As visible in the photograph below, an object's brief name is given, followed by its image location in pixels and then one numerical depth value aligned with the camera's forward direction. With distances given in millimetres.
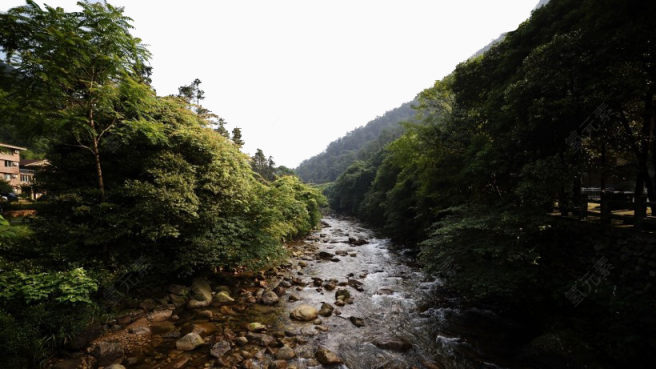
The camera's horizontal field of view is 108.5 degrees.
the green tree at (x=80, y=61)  5752
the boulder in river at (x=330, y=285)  11444
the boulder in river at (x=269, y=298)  9516
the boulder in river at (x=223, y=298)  9175
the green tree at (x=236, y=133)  36775
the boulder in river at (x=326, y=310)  8920
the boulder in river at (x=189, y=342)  6410
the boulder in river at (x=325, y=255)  17234
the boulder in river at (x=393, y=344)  6962
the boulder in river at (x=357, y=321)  8266
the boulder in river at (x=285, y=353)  6408
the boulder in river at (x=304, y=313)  8500
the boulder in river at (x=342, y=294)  10305
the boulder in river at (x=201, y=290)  8977
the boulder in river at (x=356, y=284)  11549
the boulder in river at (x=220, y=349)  6245
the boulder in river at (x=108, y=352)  5586
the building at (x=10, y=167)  28025
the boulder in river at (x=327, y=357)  6316
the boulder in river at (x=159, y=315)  7512
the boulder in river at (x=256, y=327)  7594
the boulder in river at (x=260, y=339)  6941
